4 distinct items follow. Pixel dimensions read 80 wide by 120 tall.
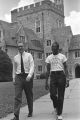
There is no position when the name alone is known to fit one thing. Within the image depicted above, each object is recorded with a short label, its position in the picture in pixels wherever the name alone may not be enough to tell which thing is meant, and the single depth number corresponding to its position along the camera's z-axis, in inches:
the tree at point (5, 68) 1235.6
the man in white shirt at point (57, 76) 259.4
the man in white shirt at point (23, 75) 258.4
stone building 1872.5
